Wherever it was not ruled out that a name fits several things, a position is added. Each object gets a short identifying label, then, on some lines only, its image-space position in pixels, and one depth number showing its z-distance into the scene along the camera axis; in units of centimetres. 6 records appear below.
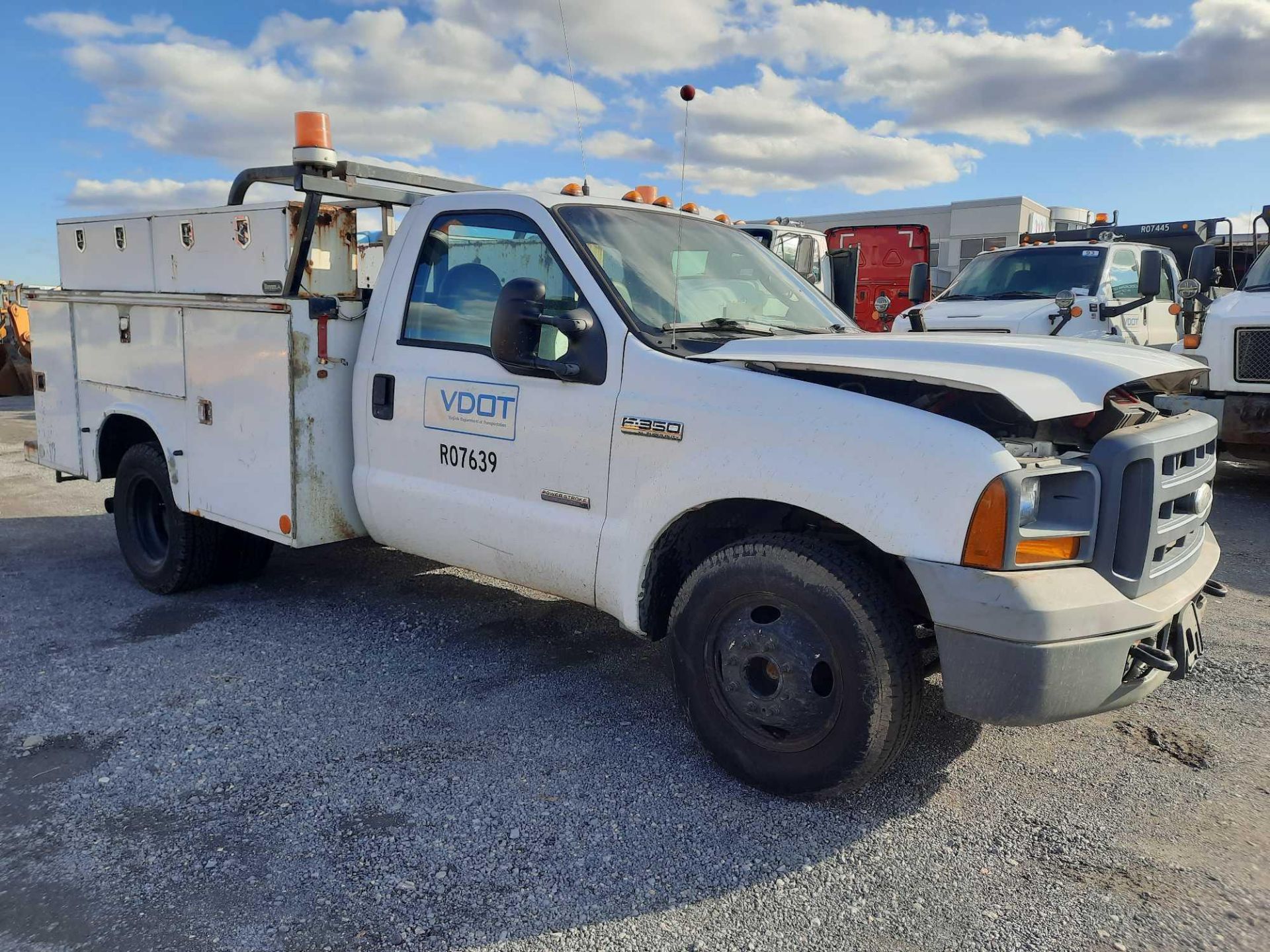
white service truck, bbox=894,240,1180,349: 869
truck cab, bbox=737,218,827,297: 1214
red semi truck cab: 1642
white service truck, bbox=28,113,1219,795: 274
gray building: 2259
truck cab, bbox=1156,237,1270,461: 757
